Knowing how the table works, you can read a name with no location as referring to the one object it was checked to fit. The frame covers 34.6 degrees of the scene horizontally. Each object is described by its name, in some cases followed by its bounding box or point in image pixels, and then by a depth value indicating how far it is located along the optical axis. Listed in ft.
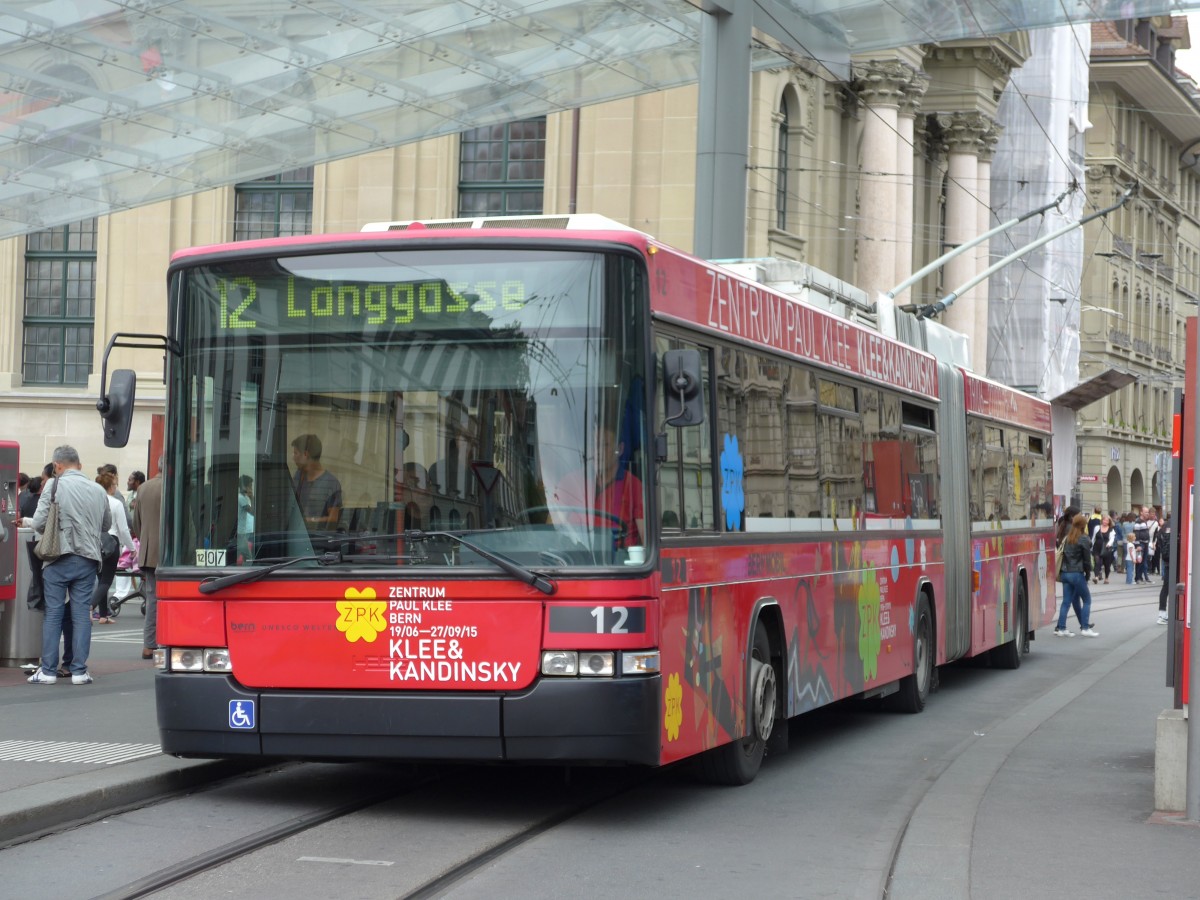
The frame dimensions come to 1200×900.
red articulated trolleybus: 27.78
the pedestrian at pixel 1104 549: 151.84
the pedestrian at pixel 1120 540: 169.68
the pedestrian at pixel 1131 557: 153.69
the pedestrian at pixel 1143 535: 156.15
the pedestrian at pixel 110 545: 56.85
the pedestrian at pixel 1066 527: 81.56
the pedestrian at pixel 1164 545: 124.40
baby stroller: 74.72
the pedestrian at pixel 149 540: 53.21
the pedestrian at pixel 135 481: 71.26
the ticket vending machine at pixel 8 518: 48.08
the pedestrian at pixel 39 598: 47.11
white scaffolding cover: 172.76
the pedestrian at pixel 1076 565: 81.61
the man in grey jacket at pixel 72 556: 45.50
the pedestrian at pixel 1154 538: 147.95
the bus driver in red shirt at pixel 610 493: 27.78
